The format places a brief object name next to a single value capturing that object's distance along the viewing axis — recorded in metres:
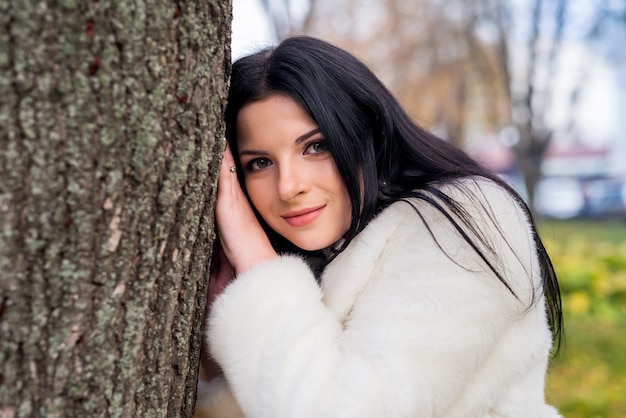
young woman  1.08
